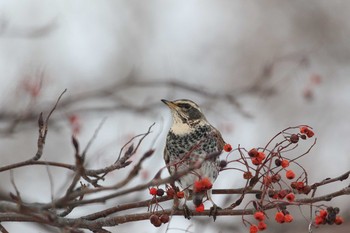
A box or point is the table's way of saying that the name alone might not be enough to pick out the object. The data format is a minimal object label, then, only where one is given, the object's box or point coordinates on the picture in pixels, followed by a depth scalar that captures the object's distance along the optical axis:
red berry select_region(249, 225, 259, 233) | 6.51
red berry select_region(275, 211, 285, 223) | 6.24
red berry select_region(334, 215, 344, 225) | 5.88
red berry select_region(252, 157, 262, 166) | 6.41
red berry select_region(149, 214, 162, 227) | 6.53
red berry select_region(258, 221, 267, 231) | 6.28
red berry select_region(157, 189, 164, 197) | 7.09
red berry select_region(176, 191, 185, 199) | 7.11
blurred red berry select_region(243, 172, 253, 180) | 6.63
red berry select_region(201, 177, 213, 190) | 6.06
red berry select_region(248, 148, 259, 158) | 6.42
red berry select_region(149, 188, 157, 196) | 7.09
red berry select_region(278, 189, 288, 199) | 6.43
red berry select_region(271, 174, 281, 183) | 6.49
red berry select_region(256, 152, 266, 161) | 6.42
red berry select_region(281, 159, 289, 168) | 6.57
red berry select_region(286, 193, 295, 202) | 6.19
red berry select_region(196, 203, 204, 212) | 7.21
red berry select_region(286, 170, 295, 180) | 6.59
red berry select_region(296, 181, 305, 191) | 6.49
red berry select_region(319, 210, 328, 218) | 6.00
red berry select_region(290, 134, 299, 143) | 6.60
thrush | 9.49
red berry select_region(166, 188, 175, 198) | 7.16
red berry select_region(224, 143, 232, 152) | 6.71
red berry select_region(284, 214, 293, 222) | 6.23
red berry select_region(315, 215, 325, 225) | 5.99
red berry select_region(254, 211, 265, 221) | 6.18
